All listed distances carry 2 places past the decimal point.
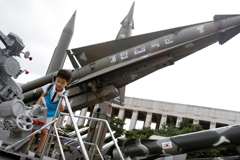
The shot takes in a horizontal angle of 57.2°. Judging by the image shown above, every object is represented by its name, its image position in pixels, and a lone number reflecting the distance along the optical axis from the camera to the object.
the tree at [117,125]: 18.94
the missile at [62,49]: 10.10
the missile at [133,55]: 6.71
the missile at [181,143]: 4.05
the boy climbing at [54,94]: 2.98
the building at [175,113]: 23.33
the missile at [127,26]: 10.59
